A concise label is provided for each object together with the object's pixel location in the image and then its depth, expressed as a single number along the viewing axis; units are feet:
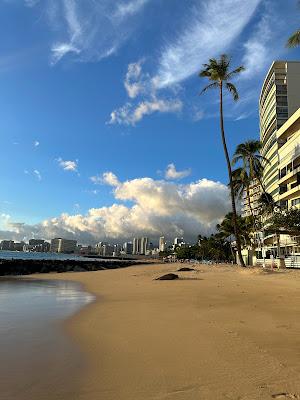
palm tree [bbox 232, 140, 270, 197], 183.05
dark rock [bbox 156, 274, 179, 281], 83.99
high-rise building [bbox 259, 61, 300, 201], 345.29
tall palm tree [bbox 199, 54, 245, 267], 123.44
